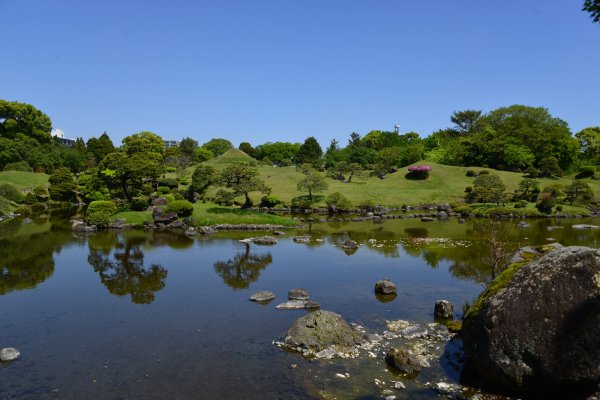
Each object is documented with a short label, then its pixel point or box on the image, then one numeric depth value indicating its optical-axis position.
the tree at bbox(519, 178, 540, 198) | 62.31
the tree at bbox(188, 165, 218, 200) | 67.62
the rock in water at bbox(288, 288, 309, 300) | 21.05
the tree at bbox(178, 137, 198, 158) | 124.39
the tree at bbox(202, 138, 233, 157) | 144.25
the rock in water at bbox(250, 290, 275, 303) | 20.81
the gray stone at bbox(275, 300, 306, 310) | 19.67
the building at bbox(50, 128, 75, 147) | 197.00
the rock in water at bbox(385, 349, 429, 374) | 13.36
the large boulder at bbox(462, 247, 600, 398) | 10.70
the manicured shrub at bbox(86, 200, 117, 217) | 45.03
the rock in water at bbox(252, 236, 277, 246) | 36.38
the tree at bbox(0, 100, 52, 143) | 91.81
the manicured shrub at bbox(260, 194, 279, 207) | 61.31
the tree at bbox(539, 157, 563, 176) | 75.94
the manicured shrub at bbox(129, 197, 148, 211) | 50.28
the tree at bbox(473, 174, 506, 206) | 59.31
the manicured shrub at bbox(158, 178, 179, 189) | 70.32
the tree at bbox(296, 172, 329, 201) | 61.22
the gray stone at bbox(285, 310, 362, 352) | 15.27
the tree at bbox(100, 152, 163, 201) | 51.97
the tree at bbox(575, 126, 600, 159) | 100.05
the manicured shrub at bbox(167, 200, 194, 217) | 46.38
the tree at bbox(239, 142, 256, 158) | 134.06
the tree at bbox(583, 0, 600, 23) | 14.59
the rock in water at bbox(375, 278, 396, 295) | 21.69
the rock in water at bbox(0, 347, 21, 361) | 14.40
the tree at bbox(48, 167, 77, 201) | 68.00
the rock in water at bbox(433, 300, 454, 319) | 18.30
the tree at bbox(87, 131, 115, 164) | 102.12
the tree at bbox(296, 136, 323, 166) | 105.00
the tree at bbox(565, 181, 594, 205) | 59.94
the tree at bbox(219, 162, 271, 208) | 50.00
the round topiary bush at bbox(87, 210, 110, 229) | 43.22
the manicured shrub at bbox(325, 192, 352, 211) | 60.44
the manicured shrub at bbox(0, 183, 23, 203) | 60.55
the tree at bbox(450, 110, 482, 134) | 125.00
